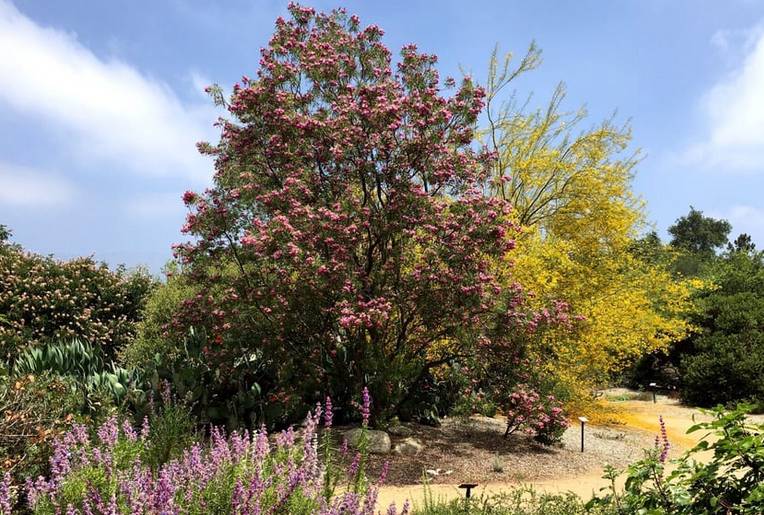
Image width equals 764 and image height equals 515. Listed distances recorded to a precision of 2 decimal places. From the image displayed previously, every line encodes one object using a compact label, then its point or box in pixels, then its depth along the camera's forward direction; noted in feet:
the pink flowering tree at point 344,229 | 27.66
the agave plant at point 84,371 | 24.84
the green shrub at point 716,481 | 9.15
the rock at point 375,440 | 27.84
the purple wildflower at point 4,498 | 11.04
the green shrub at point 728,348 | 53.67
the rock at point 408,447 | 28.60
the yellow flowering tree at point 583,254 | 39.27
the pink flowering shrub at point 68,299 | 47.14
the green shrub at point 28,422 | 16.70
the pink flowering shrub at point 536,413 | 30.53
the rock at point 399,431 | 31.61
